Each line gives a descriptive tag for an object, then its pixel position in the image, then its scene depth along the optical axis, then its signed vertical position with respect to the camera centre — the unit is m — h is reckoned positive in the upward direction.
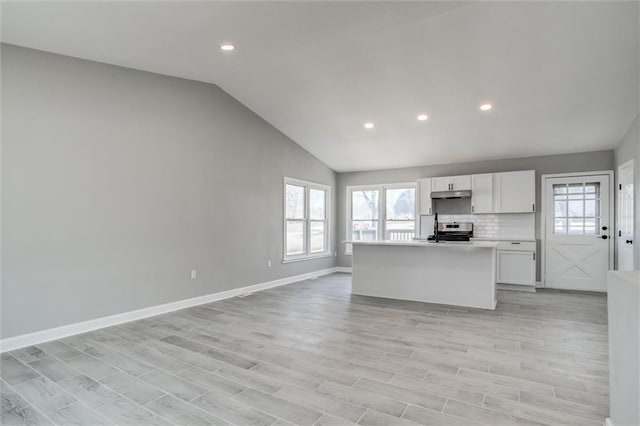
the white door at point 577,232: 6.04 -0.28
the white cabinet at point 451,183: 6.84 +0.65
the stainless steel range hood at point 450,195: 6.73 +0.41
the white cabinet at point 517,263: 6.13 -0.84
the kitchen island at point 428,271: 4.86 -0.84
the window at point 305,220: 7.06 -0.11
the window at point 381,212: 7.93 +0.08
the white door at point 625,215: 5.00 +0.03
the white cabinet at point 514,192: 6.32 +0.45
